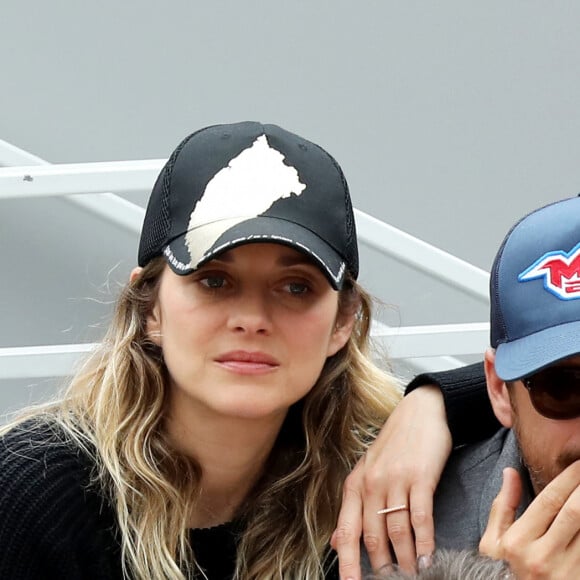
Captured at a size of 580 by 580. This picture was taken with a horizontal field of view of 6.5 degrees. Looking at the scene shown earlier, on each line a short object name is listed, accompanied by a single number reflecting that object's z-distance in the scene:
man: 3.50
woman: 3.61
